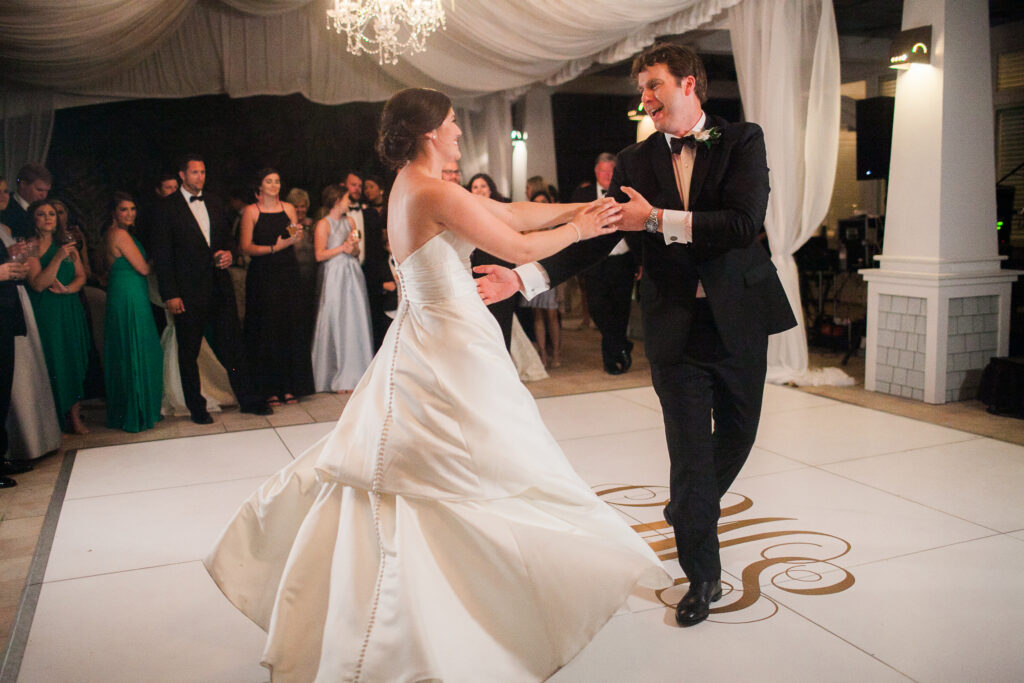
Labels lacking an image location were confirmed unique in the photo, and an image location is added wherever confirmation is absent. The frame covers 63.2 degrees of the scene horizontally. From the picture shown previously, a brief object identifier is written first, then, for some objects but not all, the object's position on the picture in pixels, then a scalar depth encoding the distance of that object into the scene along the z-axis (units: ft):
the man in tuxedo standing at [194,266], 17.69
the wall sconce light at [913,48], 17.19
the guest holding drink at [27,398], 14.75
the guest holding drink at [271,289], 19.34
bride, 6.81
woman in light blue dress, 20.81
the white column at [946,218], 17.31
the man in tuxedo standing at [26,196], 15.60
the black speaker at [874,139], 23.20
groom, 8.23
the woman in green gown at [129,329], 17.53
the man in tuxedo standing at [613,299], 22.41
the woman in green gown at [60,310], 15.90
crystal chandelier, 18.26
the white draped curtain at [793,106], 18.75
